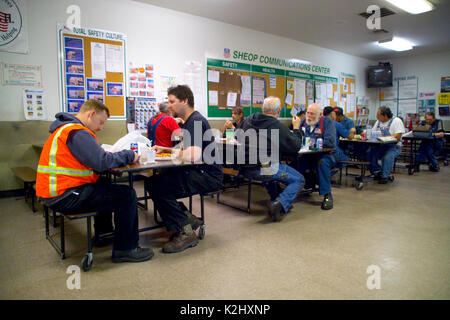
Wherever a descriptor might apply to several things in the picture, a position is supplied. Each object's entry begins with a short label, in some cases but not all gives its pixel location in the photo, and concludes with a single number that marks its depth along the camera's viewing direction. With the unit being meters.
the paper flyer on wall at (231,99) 6.35
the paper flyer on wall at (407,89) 9.61
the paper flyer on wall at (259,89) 6.81
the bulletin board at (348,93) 9.11
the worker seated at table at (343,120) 5.70
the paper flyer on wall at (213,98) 6.04
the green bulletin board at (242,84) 6.08
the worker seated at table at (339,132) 4.82
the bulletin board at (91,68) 4.37
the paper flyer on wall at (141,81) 4.94
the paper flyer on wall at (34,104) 4.16
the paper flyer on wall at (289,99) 7.50
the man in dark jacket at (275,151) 3.27
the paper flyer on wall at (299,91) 7.70
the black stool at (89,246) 2.08
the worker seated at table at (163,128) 3.44
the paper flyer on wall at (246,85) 6.57
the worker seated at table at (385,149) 5.36
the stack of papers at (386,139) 5.07
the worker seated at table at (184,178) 2.52
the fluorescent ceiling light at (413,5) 5.01
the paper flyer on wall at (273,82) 7.11
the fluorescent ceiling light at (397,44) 7.62
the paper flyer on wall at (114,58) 4.68
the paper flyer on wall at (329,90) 8.61
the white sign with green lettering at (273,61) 6.40
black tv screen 9.57
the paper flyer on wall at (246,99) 6.60
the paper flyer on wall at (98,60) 4.55
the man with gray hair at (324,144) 3.92
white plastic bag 2.47
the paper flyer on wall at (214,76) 5.98
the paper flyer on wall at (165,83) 5.31
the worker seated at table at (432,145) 6.71
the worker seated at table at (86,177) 2.02
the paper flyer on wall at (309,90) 7.97
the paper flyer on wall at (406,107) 9.69
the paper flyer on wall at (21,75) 4.02
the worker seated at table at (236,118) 5.38
